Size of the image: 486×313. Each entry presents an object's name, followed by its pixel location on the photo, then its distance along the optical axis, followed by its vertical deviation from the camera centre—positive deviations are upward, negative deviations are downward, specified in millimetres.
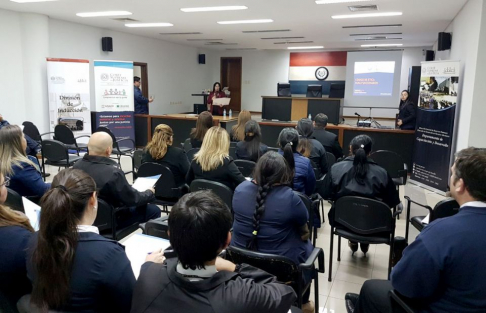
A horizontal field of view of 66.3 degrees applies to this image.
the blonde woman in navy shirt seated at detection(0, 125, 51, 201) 2945 -604
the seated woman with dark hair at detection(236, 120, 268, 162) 4410 -576
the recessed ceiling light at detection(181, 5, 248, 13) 6285 +1485
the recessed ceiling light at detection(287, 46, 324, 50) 13194 +1726
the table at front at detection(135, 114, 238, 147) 8805 -720
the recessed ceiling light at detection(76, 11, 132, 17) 7009 +1494
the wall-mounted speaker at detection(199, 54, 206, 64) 13530 +1317
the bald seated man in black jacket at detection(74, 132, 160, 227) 2750 -627
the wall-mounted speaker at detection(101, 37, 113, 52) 8875 +1162
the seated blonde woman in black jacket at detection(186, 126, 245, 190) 3365 -605
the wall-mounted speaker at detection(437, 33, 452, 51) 7211 +1153
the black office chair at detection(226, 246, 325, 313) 1834 -837
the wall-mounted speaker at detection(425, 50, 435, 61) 8874 +1084
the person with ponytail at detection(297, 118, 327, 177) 4367 -610
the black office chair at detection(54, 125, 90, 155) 6230 -750
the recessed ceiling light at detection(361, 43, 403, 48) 12170 +1762
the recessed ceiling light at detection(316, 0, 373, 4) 5676 +1469
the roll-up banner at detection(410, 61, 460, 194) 5660 -370
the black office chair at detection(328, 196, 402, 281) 2818 -935
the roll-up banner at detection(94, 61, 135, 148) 8148 -94
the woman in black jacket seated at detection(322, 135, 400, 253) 3027 -673
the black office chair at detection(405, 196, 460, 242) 2559 -743
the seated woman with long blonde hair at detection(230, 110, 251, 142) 5594 -448
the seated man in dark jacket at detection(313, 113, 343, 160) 5168 -537
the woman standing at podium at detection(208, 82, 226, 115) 10688 -57
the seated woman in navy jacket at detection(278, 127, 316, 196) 3332 -694
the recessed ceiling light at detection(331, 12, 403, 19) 6677 +1526
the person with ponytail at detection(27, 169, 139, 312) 1300 -617
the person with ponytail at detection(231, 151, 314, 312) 2150 -681
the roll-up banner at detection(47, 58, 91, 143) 7344 -54
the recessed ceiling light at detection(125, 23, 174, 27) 8320 +1541
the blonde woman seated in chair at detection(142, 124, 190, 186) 3742 -603
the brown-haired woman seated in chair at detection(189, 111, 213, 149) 5004 -391
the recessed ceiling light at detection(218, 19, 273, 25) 7672 +1537
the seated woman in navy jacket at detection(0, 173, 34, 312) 1506 -674
